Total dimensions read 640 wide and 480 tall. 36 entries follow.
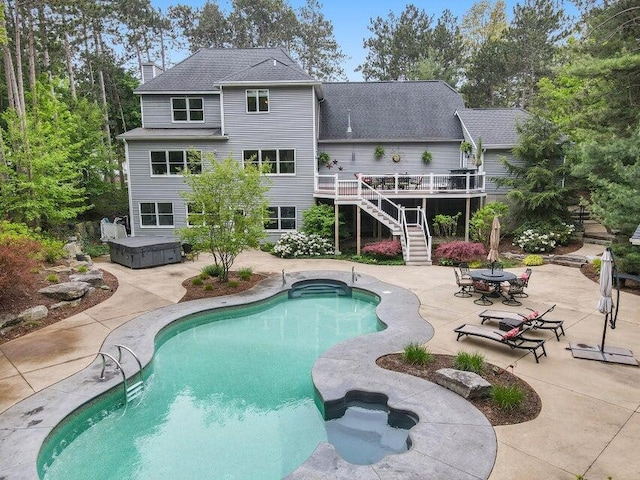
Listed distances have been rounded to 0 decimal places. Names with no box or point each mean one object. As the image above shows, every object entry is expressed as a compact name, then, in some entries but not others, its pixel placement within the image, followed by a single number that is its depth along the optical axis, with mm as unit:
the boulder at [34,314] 10266
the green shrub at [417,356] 7972
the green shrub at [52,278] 12484
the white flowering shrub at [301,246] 18688
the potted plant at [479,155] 20094
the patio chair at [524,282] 12031
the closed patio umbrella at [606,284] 7145
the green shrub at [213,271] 14492
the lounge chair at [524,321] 9013
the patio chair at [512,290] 11648
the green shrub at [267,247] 20084
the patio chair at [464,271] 12477
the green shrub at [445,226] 19364
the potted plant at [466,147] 21500
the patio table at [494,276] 11603
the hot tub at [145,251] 16422
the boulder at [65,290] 11578
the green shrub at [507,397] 6367
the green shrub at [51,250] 14391
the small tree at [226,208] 12945
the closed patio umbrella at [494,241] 12531
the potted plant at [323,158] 22188
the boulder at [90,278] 13125
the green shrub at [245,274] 14461
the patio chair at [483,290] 11883
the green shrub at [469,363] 7580
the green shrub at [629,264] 12358
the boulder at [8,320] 9783
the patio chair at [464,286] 12414
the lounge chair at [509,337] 8133
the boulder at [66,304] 11281
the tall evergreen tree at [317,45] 41969
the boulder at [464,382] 6730
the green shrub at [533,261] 16344
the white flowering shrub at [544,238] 17906
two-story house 19641
